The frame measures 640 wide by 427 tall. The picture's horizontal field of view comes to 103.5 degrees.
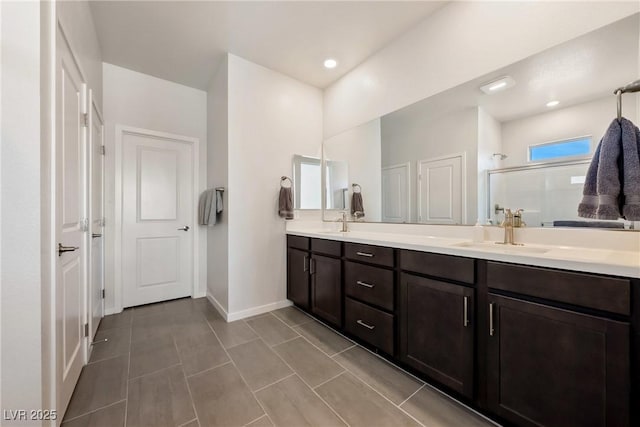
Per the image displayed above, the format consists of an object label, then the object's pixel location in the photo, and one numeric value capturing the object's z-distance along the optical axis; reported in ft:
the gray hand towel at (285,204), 9.20
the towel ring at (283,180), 9.47
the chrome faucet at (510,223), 5.23
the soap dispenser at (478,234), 5.56
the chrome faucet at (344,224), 9.03
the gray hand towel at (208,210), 9.04
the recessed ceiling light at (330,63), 8.68
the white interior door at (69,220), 4.07
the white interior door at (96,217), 6.43
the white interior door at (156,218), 9.36
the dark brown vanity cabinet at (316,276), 7.17
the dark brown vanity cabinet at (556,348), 3.07
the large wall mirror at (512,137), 4.38
